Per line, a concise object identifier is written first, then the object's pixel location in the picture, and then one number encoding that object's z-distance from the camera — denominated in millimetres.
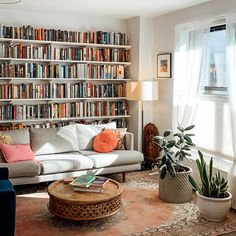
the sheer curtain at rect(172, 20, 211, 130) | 4781
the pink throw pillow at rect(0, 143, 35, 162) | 4414
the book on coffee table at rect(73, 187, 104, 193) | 3705
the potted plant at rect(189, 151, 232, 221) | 3734
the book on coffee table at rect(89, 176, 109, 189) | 3744
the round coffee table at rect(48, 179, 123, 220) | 3490
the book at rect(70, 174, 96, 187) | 3734
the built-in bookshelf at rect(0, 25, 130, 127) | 5328
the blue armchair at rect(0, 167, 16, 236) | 2936
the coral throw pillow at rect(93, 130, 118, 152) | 5098
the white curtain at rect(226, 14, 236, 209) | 4102
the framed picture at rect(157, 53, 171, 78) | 5519
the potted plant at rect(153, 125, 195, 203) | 4211
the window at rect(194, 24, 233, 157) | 4531
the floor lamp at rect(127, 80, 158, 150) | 5523
